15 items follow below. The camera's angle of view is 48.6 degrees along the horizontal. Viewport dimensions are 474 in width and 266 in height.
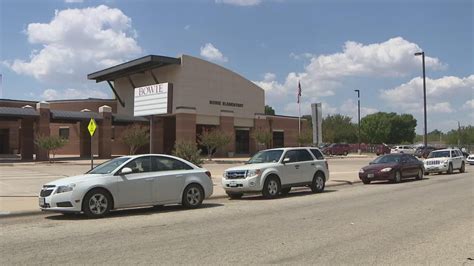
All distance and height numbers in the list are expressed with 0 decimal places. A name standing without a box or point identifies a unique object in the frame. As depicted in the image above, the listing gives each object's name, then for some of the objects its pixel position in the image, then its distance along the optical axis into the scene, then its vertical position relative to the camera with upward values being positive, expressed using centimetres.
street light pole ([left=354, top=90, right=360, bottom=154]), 7175 +583
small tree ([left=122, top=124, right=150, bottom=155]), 4931 +105
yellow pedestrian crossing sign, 2458 +101
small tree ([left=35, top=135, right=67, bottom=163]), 4353 +56
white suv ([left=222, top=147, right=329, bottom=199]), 1741 -91
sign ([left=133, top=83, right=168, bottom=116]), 3331 +315
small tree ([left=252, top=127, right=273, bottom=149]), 5944 +124
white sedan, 1238 -98
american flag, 5836 +594
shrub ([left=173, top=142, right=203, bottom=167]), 2704 -28
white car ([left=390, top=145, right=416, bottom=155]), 6550 -42
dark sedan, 2447 -108
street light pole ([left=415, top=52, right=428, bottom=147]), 4400 +555
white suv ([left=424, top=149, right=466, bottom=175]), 3155 -100
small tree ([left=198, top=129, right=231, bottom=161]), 5000 +70
